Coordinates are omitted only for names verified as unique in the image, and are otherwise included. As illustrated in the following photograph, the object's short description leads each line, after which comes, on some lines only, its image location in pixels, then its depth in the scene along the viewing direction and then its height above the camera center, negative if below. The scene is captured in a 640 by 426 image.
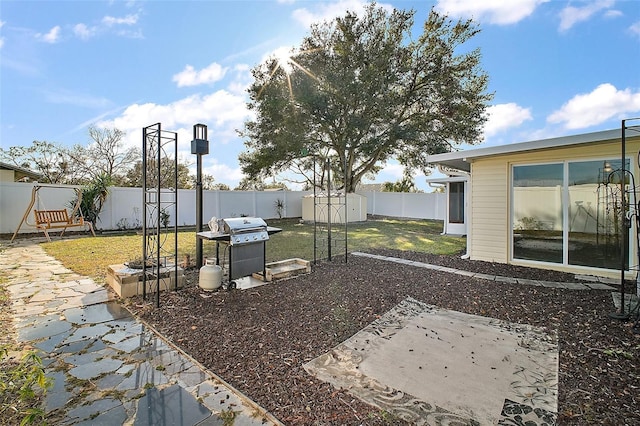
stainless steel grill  4.34 -0.55
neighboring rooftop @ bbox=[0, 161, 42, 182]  9.62 +1.26
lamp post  4.93 +0.92
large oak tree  12.59 +5.02
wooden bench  8.16 -0.34
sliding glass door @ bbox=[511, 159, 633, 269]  5.16 -0.12
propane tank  4.20 -0.97
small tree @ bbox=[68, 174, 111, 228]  9.73 +0.35
